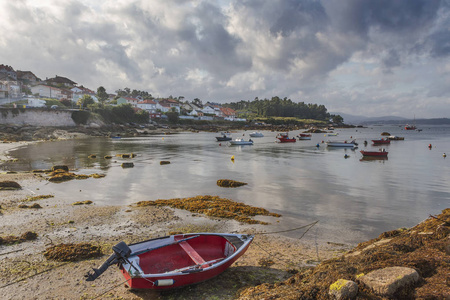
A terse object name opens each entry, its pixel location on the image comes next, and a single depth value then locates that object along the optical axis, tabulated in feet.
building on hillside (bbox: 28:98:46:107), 287.89
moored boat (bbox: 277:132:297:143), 234.79
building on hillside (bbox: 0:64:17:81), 380.78
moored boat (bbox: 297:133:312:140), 280.80
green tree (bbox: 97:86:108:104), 394.11
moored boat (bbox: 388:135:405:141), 267.59
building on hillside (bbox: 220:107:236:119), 577.35
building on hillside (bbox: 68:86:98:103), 424.79
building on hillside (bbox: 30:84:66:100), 372.38
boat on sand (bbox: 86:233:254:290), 24.40
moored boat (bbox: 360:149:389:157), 145.59
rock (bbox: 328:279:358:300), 18.78
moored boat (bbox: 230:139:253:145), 205.05
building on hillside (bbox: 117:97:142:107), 468.34
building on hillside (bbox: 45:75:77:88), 453.17
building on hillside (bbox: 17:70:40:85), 433.32
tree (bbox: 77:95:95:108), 342.23
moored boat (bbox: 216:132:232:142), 231.14
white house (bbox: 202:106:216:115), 594.49
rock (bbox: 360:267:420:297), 18.97
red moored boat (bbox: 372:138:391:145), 216.95
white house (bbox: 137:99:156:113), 479.41
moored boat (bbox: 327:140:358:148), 194.52
